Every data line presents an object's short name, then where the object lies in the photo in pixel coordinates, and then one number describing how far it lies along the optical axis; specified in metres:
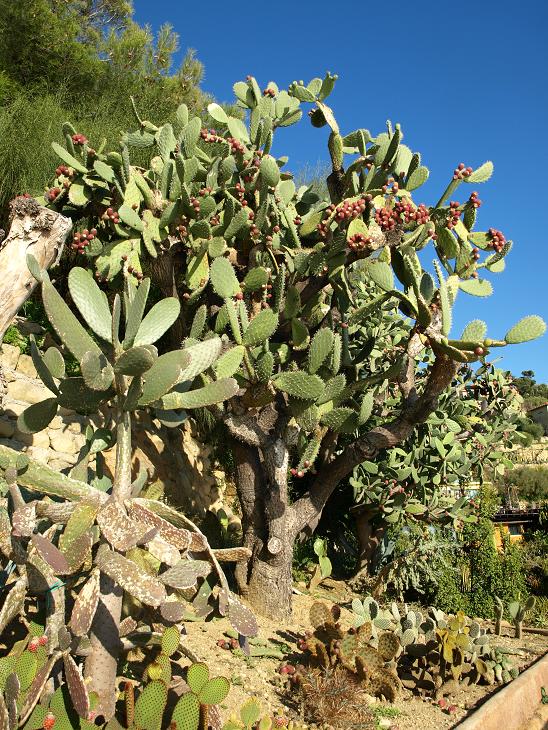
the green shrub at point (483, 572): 6.11
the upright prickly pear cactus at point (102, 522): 2.01
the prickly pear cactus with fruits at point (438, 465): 5.85
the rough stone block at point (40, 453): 4.72
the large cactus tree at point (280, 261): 3.86
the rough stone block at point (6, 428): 4.63
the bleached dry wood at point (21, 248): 3.16
